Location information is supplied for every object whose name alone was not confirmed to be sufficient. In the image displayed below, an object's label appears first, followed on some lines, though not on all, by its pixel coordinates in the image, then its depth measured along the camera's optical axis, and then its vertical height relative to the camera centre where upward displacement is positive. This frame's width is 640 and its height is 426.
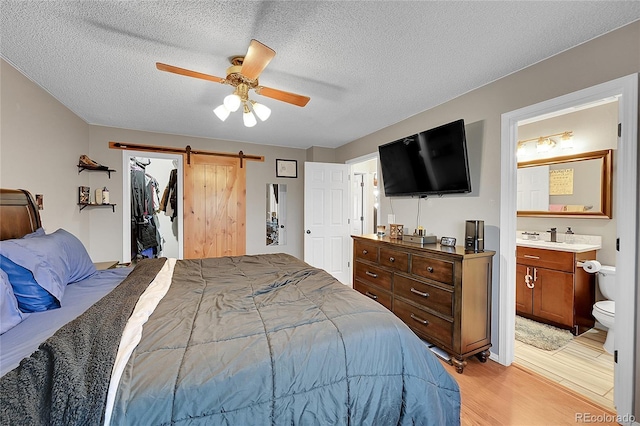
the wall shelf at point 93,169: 3.24 +0.51
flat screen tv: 2.50 +0.53
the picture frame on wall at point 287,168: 4.73 +0.76
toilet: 2.37 -0.86
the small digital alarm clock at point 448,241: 2.57 -0.30
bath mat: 2.63 -1.31
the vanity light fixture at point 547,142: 3.22 +0.90
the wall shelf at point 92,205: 3.26 +0.05
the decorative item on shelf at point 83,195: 3.22 +0.17
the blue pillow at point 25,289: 1.33 -0.41
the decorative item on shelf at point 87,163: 3.19 +0.56
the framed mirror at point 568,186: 2.91 +0.32
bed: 0.81 -0.55
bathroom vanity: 2.78 -0.80
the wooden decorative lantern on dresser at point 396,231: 3.23 -0.24
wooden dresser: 2.19 -0.75
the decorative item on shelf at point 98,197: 3.45 +0.15
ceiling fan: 1.60 +0.92
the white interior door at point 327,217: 4.35 -0.11
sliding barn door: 4.10 +0.04
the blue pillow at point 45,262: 1.35 -0.31
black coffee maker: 2.36 -0.22
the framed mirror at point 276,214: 4.67 -0.07
